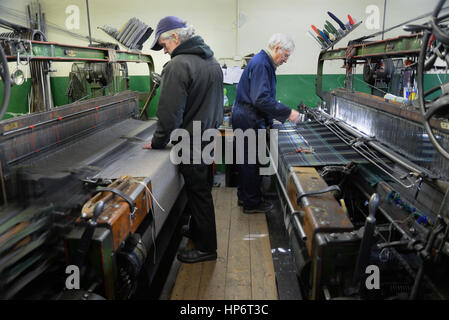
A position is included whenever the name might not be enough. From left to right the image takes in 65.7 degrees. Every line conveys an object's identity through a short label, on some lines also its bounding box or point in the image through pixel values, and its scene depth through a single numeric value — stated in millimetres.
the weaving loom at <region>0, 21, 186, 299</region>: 1400
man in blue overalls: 3002
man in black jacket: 2178
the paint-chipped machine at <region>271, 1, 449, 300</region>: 1312
